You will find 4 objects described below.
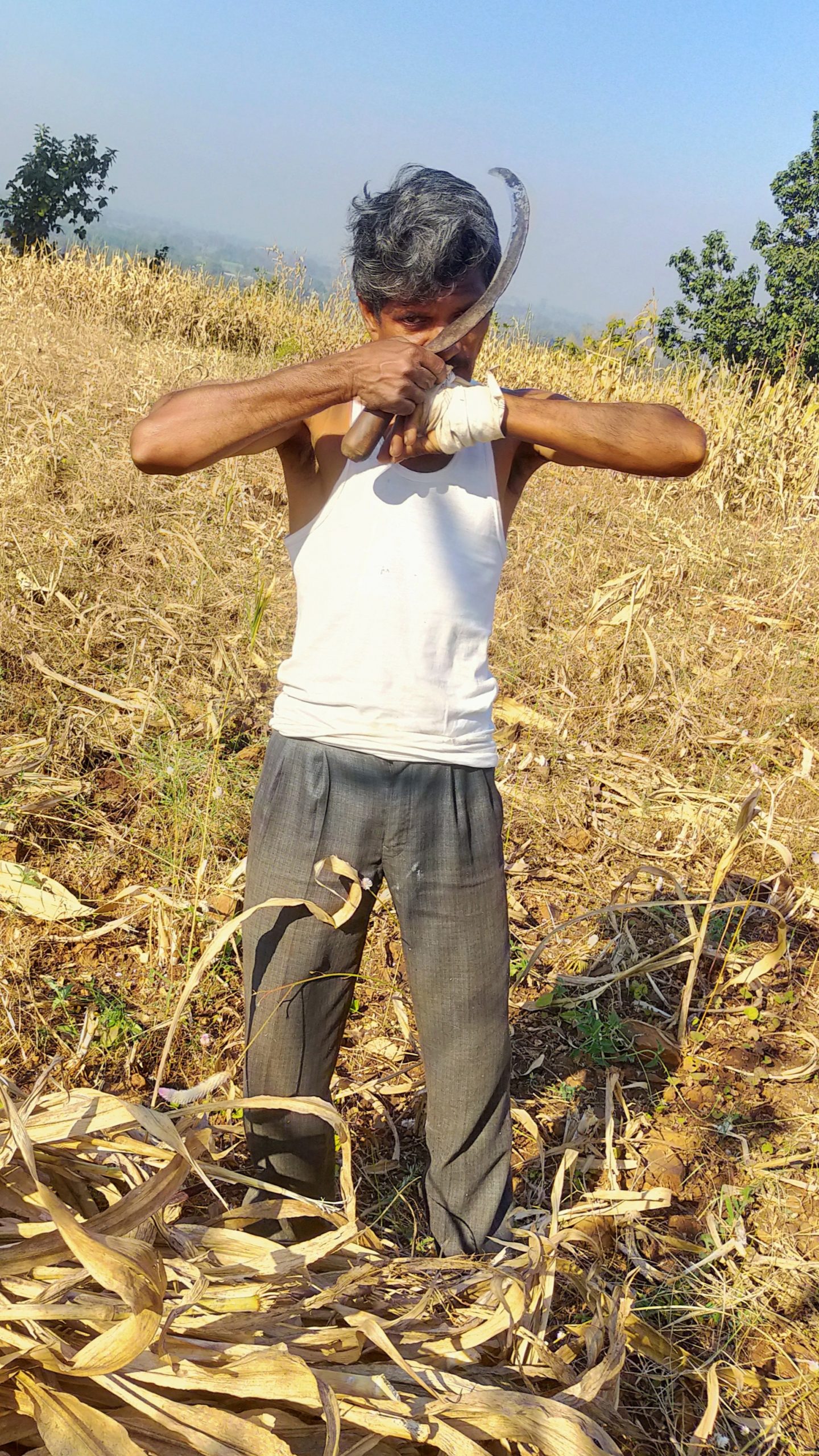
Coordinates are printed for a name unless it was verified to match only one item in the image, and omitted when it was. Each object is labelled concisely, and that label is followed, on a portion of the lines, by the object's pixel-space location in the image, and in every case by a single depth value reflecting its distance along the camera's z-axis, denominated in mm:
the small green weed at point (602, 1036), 2580
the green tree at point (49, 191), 17094
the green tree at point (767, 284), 27750
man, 1421
